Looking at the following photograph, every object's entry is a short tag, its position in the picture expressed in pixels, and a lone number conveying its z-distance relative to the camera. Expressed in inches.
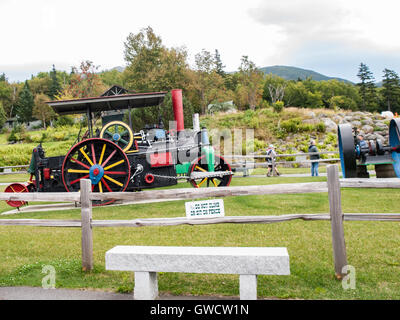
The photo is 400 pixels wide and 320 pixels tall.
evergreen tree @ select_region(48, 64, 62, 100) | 2237.8
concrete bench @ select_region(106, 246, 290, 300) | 122.2
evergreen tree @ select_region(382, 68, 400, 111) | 2082.9
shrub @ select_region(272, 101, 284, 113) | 1042.7
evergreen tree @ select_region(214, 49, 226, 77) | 2164.2
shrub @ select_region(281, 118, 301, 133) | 932.0
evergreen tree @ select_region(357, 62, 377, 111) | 2221.9
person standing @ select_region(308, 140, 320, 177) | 500.1
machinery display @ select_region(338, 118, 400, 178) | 340.8
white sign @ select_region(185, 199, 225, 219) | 154.6
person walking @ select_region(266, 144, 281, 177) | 561.6
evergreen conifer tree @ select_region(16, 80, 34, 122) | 2175.2
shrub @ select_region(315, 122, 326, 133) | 916.0
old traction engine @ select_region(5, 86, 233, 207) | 338.3
